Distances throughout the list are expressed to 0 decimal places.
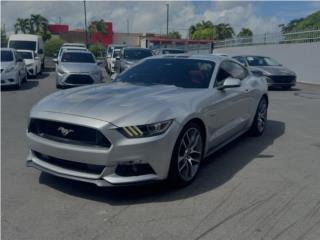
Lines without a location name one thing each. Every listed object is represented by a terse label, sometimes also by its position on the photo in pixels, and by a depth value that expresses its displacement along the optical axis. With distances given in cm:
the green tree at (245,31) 5459
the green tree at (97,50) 3918
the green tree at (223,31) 5393
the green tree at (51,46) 3722
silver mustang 266
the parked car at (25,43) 1618
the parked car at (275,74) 1070
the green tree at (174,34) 6419
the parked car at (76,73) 987
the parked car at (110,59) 1447
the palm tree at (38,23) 4919
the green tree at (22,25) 4976
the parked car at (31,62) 1355
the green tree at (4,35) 5205
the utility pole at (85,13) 3782
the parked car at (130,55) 1178
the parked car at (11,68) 955
